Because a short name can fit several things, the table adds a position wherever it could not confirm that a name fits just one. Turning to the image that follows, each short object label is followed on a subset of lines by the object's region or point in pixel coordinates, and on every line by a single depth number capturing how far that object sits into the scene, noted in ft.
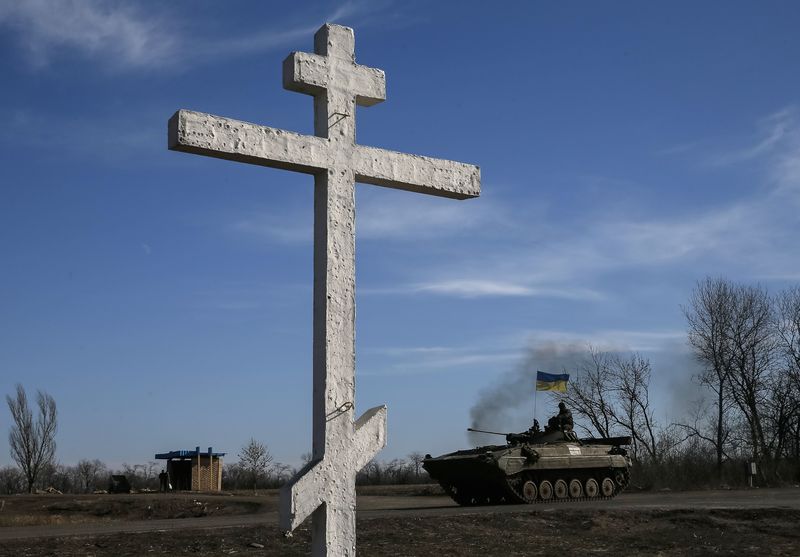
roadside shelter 120.57
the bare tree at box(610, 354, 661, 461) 133.49
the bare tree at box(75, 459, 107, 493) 195.00
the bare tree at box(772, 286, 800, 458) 129.70
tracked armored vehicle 68.28
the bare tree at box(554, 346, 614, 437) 136.05
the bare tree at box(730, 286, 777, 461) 128.67
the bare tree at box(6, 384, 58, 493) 156.25
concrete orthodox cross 14.96
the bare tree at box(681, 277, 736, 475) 129.29
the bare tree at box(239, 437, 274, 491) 158.30
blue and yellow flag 87.04
